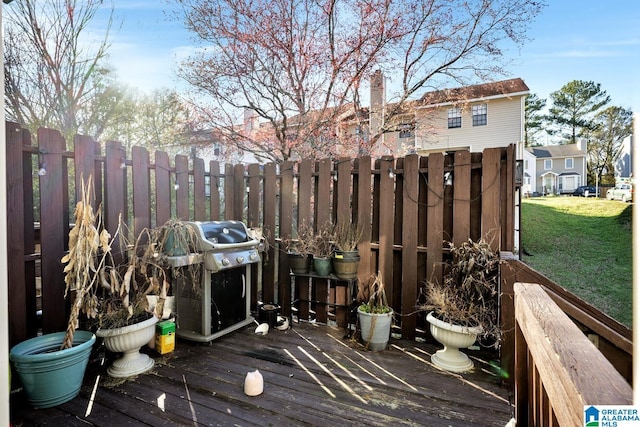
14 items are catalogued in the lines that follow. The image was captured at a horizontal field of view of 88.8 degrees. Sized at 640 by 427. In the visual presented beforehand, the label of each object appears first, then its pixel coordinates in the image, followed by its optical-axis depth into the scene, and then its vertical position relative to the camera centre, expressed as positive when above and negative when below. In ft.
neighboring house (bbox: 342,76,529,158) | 20.25 +6.74
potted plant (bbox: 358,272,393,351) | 10.23 -3.84
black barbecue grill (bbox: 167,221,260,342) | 10.20 -2.73
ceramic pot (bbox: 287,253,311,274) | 11.94 -2.28
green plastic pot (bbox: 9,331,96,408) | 6.94 -3.63
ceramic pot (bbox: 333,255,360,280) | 11.05 -2.24
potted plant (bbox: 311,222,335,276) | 11.51 -1.75
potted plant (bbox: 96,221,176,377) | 8.42 -2.86
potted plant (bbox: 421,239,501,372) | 8.98 -3.01
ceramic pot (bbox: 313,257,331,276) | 11.48 -2.29
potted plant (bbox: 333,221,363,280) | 11.06 -1.77
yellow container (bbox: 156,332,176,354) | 9.83 -4.26
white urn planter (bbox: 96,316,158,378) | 8.32 -3.71
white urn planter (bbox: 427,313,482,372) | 8.86 -3.95
